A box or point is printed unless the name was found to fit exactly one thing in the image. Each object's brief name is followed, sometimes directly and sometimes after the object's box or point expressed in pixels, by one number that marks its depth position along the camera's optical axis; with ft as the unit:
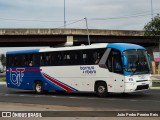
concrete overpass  228.90
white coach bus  67.97
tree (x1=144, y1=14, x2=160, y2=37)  124.26
